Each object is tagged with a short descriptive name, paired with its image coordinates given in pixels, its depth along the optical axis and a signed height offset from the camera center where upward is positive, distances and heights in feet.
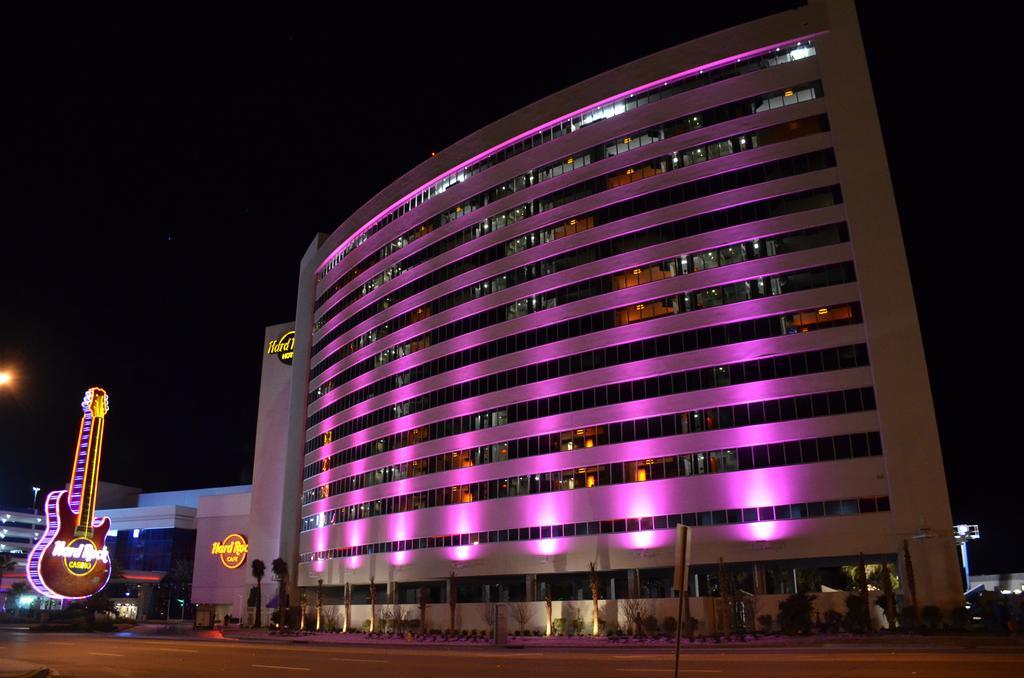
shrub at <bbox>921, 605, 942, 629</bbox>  141.38 -7.64
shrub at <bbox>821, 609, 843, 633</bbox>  149.59 -8.80
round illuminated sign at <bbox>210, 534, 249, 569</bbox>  348.59 +14.86
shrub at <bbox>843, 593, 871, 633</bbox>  142.72 -7.51
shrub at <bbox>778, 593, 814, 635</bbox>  144.36 -7.17
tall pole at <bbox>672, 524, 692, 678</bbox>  42.09 +0.99
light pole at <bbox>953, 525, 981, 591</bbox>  285.23 +15.60
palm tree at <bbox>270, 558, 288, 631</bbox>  291.79 +5.39
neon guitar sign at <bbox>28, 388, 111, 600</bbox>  248.93 +15.19
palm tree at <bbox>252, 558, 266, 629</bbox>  284.24 +4.85
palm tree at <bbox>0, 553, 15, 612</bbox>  344.12 +11.11
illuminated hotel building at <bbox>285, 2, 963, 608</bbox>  171.12 +56.87
